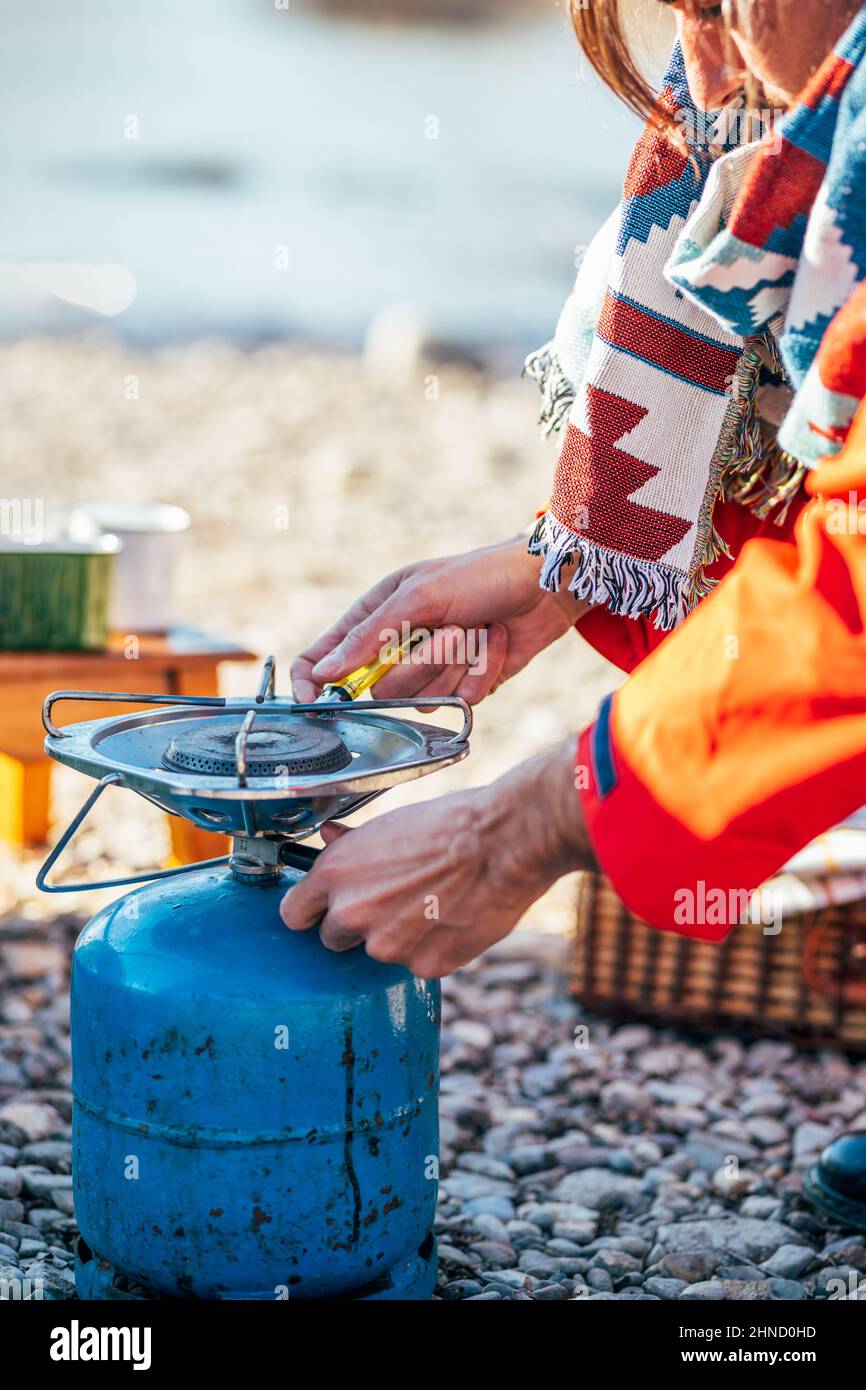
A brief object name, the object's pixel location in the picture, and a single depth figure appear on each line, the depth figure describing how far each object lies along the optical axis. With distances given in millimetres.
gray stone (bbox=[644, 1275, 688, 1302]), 2164
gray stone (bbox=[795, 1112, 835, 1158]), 2656
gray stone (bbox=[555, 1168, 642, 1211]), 2467
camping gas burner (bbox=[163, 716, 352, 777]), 1693
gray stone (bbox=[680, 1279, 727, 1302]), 2146
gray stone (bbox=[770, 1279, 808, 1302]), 2148
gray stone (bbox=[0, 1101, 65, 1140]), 2559
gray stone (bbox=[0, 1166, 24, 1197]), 2357
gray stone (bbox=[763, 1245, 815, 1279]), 2221
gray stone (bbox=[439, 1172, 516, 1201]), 2454
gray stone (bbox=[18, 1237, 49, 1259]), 2168
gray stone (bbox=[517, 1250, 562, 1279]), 2227
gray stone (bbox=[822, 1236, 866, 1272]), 2266
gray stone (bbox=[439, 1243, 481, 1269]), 2225
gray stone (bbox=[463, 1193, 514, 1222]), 2396
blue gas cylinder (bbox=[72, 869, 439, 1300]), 1729
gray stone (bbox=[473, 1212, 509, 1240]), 2326
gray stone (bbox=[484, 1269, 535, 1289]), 2164
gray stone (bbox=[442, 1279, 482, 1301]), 2123
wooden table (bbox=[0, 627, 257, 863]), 3449
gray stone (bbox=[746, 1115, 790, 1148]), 2697
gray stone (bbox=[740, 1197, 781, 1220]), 2428
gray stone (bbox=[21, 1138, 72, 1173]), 2464
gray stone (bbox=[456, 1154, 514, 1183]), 2549
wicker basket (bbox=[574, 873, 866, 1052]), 2938
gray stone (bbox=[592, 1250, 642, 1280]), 2234
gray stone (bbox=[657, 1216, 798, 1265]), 2291
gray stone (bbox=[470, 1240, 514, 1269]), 2248
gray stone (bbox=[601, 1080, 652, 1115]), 2797
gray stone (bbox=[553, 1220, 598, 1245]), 2357
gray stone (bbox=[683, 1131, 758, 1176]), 2613
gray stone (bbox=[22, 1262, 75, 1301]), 2049
